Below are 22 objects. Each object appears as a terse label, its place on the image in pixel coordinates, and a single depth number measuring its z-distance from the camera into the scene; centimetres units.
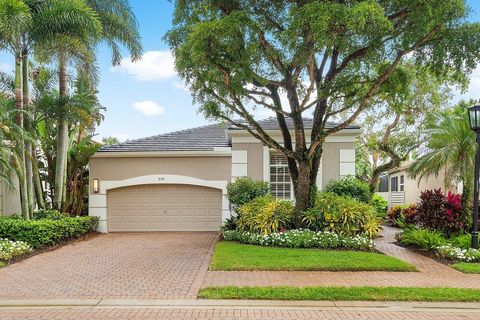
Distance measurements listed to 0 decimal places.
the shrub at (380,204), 2268
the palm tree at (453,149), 1158
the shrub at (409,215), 1420
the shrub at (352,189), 1387
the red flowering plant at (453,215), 1121
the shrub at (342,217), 1154
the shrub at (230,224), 1363
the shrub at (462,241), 1017
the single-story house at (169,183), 1547
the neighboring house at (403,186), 2097
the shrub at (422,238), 1034
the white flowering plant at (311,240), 1065
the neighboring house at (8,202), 1420
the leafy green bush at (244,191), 1370
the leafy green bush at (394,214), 1808
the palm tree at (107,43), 1401
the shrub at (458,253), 911
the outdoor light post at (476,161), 959
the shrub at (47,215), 1281
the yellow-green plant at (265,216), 1191
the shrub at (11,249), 938
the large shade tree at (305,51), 884
